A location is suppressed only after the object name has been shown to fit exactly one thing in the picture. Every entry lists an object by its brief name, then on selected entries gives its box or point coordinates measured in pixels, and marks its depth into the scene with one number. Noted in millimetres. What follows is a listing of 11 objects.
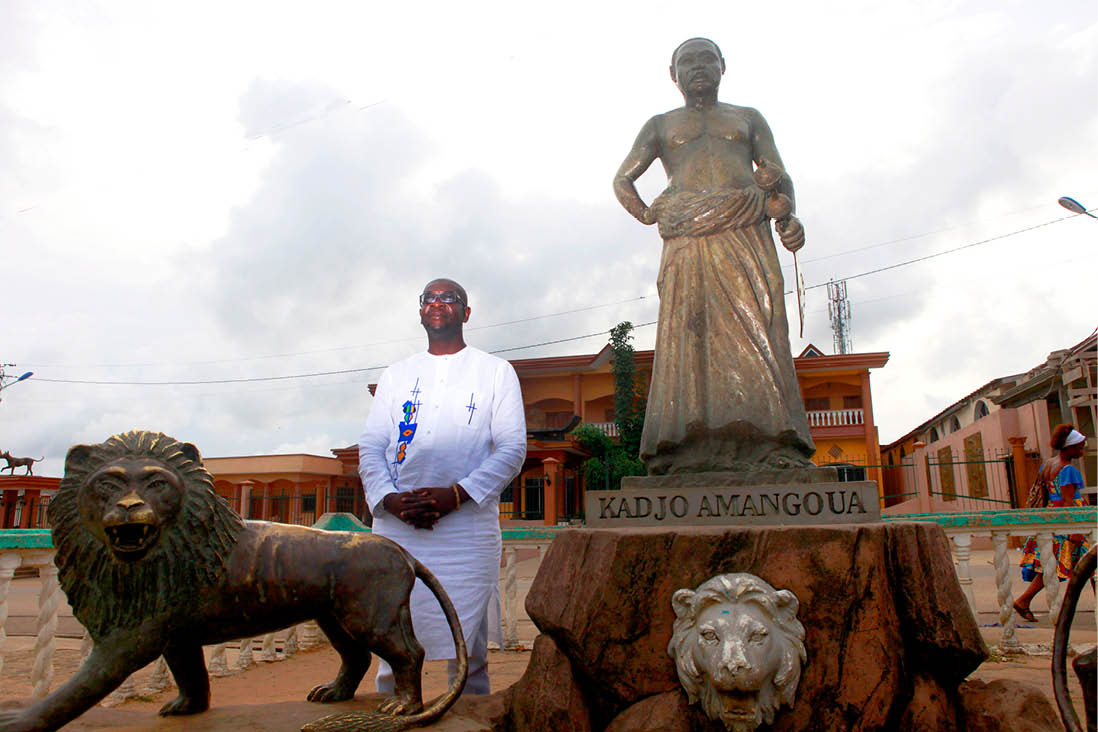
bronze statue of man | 3010
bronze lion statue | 1732
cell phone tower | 27688
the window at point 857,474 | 15797
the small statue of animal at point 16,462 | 14820
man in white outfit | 2492
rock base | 2084
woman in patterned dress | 5184
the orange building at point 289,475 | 20594
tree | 16812
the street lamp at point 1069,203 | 7778
